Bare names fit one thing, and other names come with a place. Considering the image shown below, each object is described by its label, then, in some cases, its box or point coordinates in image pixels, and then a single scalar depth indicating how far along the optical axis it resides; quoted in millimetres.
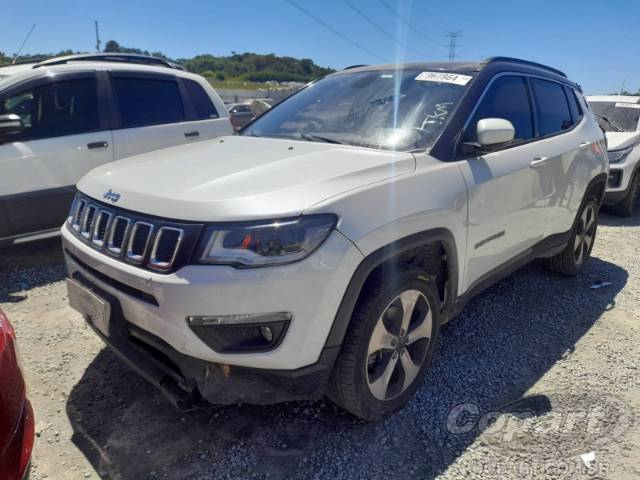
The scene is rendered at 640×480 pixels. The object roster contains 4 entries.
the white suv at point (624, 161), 7258
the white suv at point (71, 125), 4367
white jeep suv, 1967
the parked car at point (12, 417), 1714
